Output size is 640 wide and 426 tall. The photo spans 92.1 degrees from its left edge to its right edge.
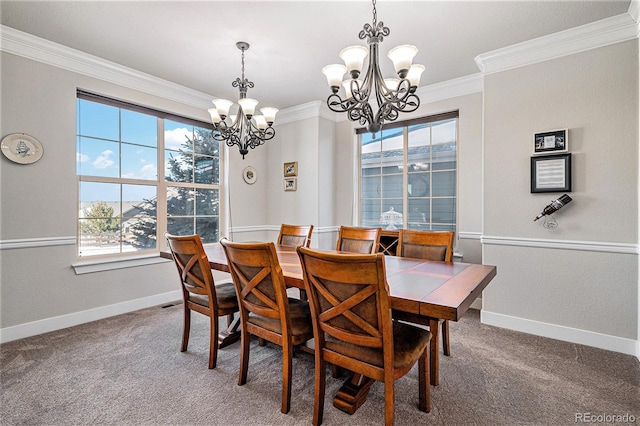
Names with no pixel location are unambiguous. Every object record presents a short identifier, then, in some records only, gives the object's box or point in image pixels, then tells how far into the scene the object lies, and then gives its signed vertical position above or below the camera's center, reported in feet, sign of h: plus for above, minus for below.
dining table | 4.50 -1.29
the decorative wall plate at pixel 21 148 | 8.55 +1.85
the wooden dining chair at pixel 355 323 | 4.42 -1.73
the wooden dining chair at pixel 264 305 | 5.50 -1.76
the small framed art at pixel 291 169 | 15.19 +2.19
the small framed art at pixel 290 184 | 15.25 +1.42
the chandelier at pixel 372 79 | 6.03 +2.81
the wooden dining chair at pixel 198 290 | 6.93 -1.84
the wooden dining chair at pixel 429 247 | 7.81 -0.93
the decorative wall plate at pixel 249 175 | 15.08 +1.88
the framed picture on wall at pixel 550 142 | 8.68 +2.03
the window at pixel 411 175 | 12.45 +1.64
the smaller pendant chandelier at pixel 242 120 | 8.70 +2.80
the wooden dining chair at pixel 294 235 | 10.68 -0.80
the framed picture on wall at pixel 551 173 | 8.61 +1.13
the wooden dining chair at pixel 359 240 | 9.13 -0.84
